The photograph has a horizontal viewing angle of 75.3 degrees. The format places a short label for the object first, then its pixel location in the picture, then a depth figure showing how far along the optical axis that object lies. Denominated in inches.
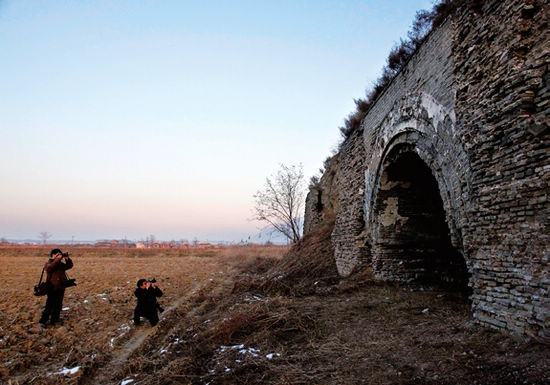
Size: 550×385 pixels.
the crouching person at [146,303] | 293.3
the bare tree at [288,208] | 1008.9
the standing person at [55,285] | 285.1
